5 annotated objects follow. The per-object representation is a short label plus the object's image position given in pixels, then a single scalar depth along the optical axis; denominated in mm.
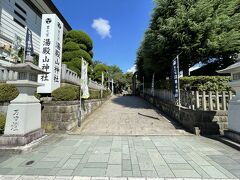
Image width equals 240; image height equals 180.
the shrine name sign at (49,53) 7523
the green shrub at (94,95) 11933
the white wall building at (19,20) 10775
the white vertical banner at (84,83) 8492
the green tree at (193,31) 9547
